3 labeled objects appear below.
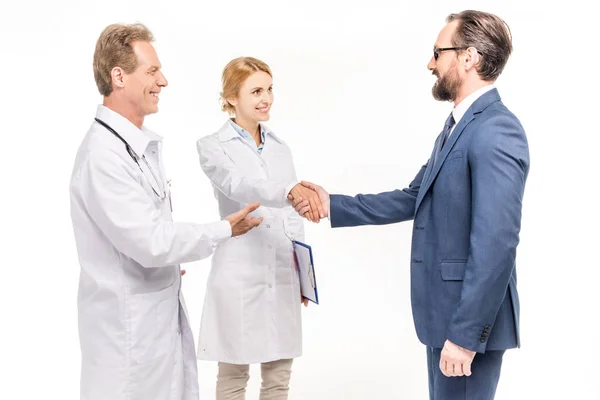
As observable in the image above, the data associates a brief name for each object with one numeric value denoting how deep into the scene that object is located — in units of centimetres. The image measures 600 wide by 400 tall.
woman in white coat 342
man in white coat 253
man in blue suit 242
